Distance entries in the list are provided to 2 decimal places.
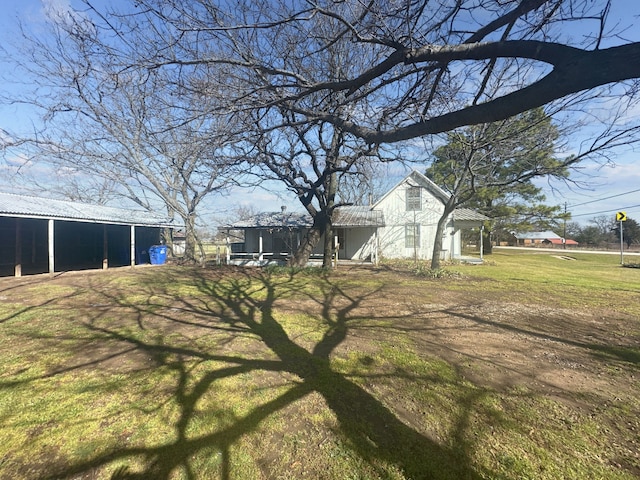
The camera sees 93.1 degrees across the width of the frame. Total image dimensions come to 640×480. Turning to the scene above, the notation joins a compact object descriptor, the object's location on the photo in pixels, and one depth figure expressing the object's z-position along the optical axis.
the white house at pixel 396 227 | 20.16
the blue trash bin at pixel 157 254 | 18.48
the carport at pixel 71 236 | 13.47
